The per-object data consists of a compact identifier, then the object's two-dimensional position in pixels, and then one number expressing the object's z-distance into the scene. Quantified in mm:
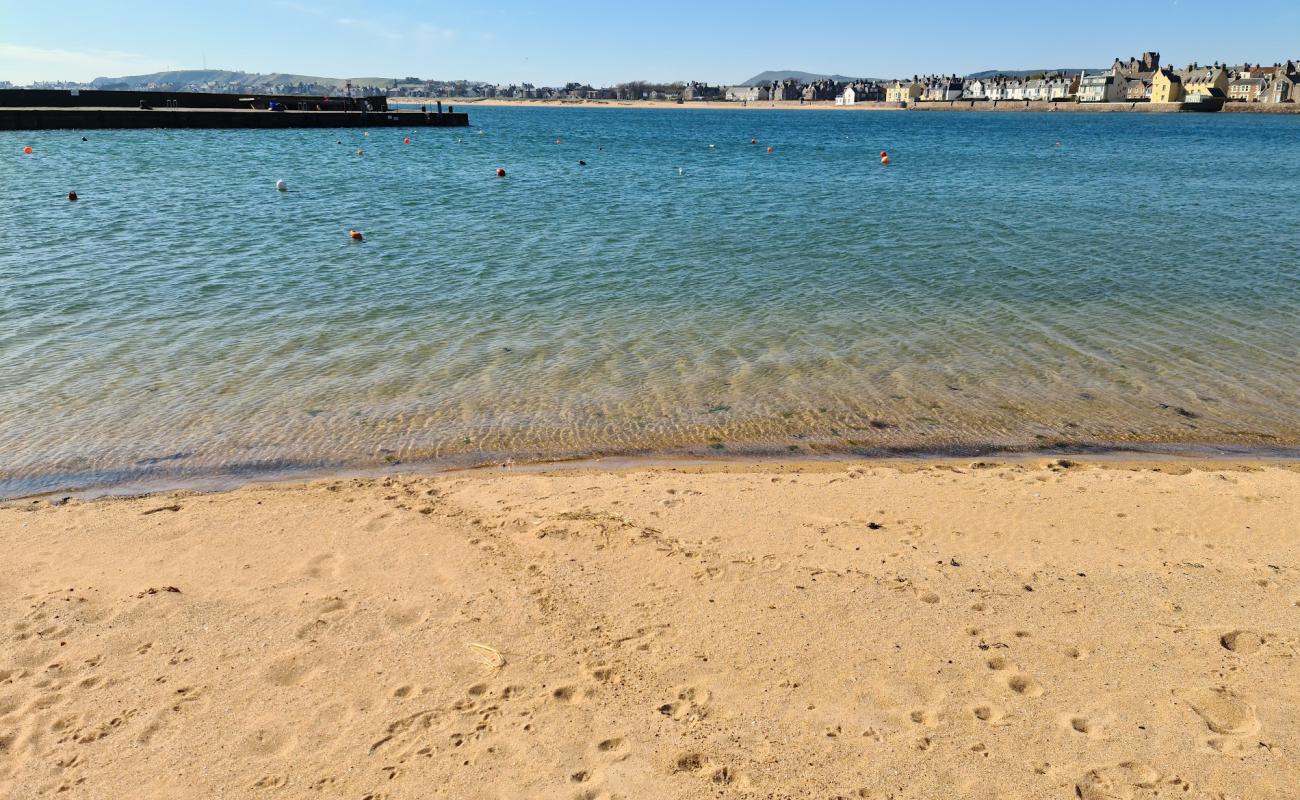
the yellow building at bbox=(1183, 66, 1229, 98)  157375
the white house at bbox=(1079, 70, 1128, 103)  175375
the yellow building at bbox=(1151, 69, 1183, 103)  156750
